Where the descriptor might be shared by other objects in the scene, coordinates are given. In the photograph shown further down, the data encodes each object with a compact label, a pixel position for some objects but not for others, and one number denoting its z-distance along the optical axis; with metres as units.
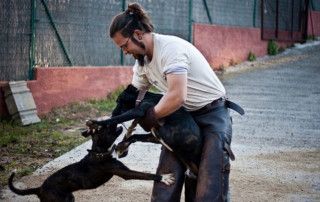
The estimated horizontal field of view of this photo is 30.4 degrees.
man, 3.92
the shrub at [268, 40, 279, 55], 18.80
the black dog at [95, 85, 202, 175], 4.06
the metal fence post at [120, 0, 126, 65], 12.39
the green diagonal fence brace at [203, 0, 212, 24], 15.70
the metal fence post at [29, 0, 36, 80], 10.02
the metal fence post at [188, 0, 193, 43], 14.99
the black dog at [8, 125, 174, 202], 4.39
